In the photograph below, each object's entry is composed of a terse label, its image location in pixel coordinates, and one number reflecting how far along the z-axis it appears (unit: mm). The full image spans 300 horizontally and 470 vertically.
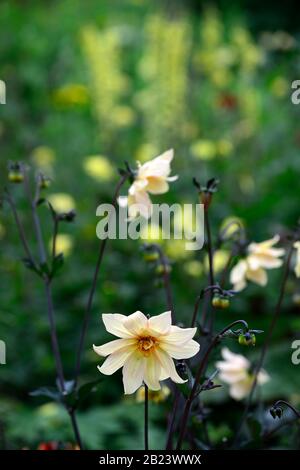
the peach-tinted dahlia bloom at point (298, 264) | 1525
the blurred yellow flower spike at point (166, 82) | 3941
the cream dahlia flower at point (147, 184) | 1467
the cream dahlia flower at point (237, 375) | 1736
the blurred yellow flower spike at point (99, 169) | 3242
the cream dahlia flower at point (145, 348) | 1189
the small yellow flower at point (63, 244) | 2855
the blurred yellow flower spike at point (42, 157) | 3839
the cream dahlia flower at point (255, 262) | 1603
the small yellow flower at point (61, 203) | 3164
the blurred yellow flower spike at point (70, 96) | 3840
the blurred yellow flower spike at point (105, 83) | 4008
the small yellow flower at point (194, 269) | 2828
